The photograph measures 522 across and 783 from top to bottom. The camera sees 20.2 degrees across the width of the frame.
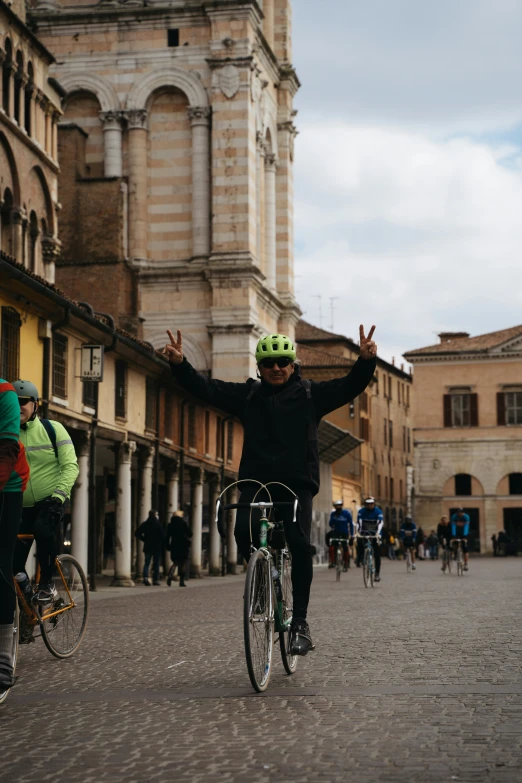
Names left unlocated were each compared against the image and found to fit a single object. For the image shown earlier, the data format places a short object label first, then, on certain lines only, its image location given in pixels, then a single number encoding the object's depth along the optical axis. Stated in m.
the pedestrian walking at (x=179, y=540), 32.59
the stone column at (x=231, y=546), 45.90
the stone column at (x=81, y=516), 29.42
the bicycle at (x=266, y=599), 8.34
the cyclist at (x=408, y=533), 38.72
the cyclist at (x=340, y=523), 34.06
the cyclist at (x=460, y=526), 36.02
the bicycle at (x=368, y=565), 26.81
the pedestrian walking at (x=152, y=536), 32.22
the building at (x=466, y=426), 89.50
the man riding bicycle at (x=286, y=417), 9.10
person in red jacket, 7.83
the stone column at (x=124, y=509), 33.09
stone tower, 55.72
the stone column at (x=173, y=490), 38.25
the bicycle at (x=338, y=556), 30.58
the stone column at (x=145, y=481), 35.53
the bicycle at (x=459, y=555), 36.00
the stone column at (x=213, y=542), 42.91
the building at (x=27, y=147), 35.38
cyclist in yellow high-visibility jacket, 10.35
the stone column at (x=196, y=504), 41.50
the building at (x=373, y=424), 93.81
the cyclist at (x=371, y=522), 28.02
